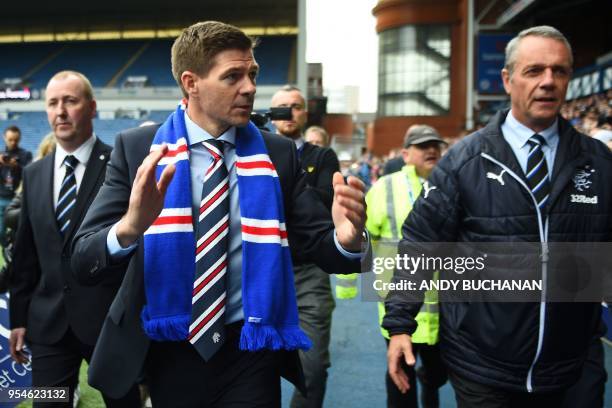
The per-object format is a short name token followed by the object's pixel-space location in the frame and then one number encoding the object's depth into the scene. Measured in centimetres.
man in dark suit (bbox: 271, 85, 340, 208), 385
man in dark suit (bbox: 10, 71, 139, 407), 282
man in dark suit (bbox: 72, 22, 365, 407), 193
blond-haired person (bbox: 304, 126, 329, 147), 554
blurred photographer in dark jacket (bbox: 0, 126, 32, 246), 923
